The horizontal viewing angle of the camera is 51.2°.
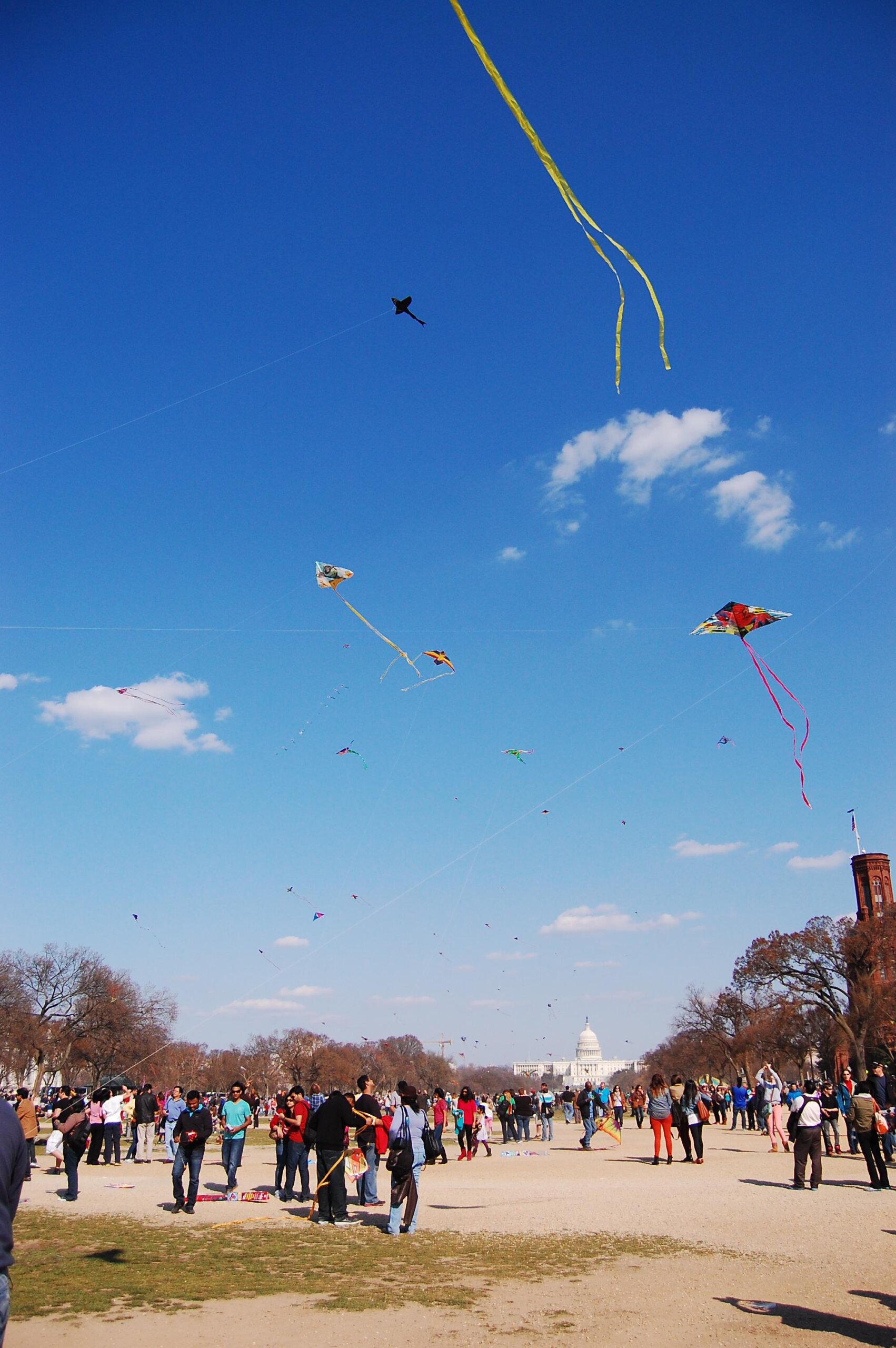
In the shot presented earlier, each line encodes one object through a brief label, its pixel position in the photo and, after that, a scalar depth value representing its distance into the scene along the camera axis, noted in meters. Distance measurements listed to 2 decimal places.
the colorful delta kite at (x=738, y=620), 16.89
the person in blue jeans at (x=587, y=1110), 23.99
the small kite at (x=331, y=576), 17.70
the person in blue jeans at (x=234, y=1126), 13.62
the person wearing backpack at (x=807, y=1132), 13.84
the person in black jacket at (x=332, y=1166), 11.52
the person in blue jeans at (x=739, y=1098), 31.42
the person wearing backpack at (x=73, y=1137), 13.76
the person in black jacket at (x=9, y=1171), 3.99
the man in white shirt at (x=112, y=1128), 19.05
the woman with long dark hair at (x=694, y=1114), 18.12
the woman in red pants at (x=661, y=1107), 17.77
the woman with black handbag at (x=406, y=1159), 10.42
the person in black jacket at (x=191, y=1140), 12.20
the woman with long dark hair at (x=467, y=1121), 22.09
